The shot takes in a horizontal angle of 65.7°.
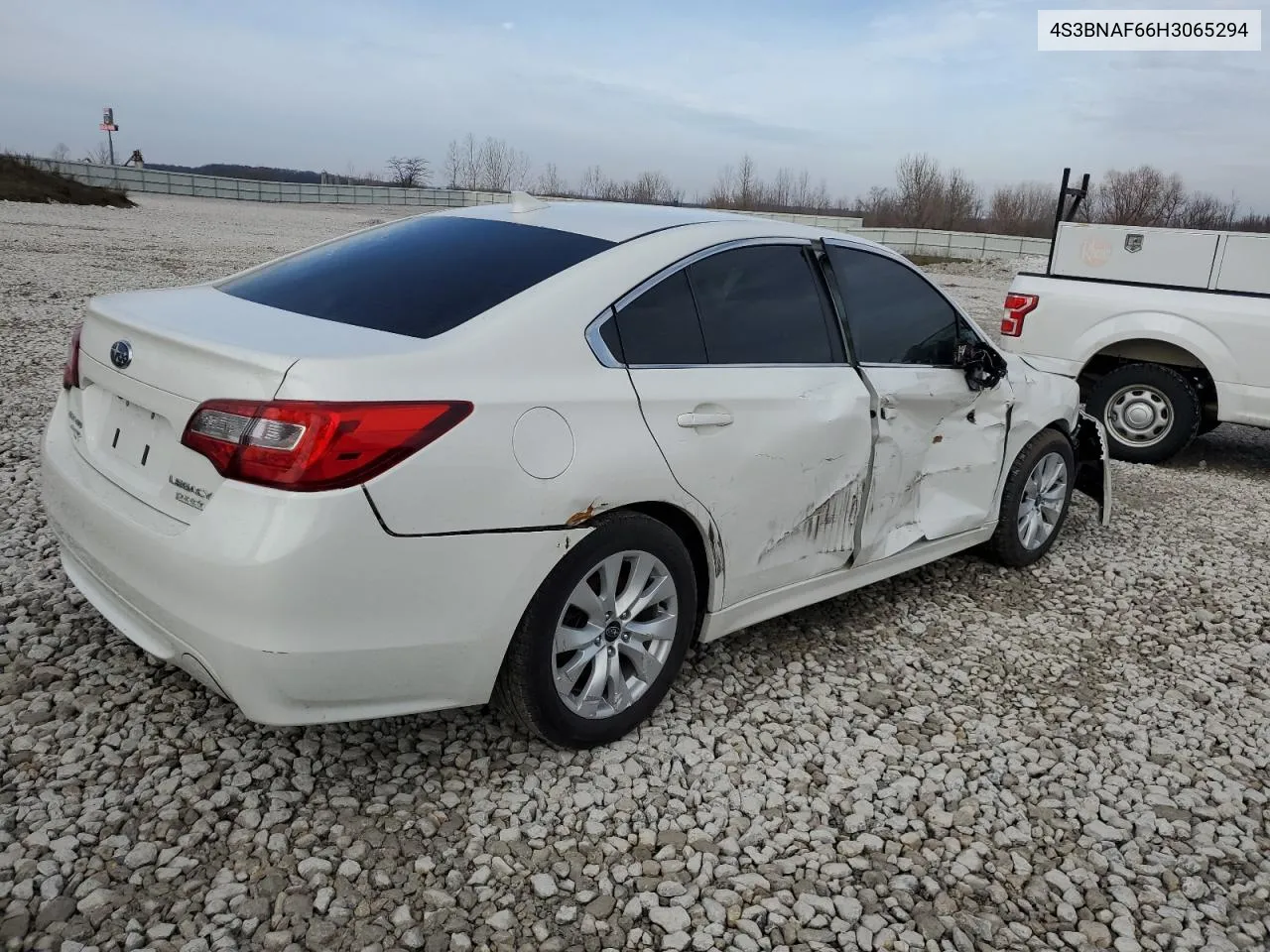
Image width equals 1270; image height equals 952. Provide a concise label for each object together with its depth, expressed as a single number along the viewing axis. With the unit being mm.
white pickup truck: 7133
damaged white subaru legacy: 2354
